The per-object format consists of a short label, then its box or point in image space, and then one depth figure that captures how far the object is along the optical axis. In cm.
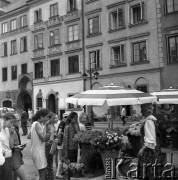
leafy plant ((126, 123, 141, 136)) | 877
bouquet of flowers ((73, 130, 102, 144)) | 732
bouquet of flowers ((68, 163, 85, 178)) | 743
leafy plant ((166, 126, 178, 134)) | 991
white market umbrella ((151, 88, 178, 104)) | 1048
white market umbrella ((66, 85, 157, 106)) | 766
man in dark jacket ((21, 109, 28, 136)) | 2061
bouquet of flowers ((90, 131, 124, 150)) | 711
